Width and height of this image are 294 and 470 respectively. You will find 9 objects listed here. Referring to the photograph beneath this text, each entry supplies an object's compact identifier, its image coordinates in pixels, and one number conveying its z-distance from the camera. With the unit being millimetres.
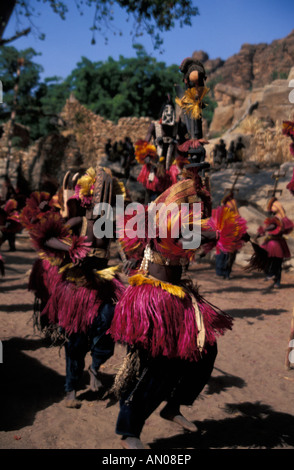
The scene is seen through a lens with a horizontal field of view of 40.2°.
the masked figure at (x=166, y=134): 7328
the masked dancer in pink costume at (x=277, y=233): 9016
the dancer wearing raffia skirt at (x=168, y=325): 2637
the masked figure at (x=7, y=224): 5325
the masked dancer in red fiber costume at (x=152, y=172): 7316
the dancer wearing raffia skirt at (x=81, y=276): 3406
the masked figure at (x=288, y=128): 5539
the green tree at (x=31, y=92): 31828
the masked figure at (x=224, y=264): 9727
